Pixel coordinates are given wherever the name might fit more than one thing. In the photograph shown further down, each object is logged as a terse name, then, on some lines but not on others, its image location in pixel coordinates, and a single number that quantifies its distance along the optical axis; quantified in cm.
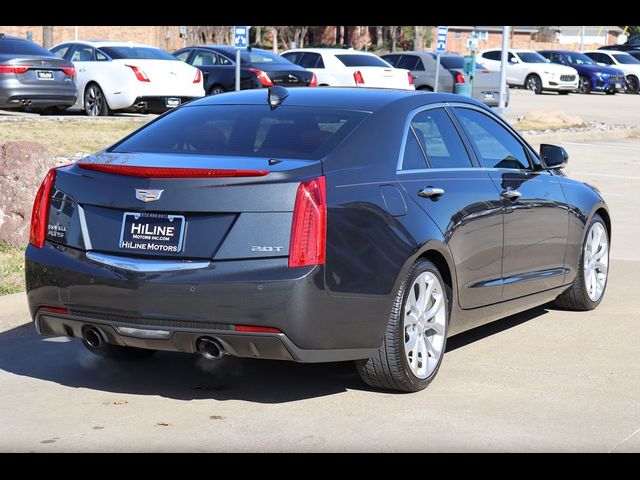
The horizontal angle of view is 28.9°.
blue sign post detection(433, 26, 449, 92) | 3200
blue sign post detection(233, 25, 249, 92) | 2258
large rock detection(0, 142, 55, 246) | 998
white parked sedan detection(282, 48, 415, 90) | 3009
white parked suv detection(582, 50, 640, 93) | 5181
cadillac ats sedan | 567
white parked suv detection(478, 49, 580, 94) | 4641
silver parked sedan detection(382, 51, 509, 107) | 3303
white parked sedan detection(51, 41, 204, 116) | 2238
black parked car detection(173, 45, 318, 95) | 2689
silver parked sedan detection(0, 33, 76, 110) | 2083
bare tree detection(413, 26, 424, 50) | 7306
